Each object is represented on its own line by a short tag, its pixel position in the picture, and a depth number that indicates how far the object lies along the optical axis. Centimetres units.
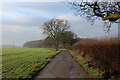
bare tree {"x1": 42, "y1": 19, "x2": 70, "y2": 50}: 4862
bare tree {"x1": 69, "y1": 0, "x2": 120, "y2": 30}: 969
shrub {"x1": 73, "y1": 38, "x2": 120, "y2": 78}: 720
